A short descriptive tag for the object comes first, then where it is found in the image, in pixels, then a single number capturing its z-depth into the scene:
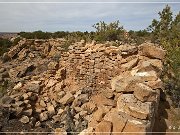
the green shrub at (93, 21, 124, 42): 7.43
